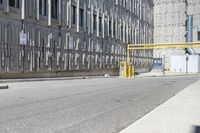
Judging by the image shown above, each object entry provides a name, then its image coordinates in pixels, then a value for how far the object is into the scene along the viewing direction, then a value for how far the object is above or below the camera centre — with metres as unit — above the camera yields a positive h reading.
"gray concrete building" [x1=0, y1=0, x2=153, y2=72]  26.62 +3.15
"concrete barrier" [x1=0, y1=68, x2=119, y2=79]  26.85 -1.10
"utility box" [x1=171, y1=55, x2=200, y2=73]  72.54 -0.20
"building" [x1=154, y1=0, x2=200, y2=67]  78.88 +10.15
